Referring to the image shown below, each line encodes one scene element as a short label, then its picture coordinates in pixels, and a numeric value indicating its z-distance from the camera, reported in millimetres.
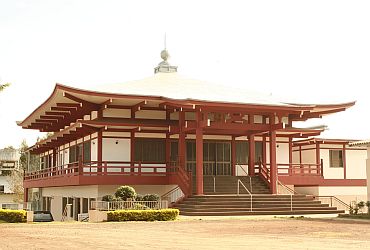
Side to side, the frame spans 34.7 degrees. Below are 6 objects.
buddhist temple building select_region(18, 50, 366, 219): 33250
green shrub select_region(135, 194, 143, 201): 28734
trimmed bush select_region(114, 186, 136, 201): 28558
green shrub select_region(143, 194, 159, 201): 28719
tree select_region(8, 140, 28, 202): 78562
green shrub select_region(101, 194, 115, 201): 28016
